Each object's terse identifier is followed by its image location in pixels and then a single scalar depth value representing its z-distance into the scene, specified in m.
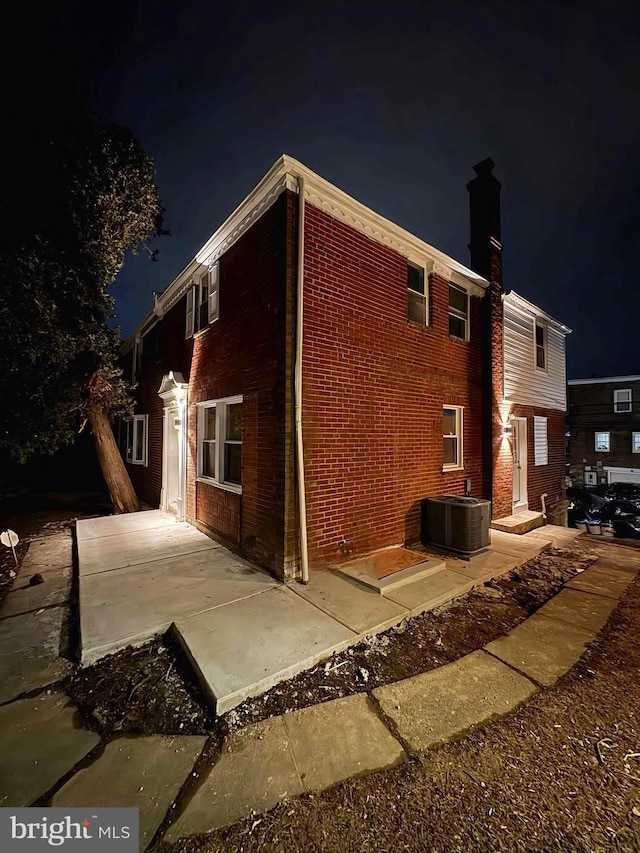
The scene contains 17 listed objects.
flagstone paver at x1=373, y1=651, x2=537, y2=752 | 2.49
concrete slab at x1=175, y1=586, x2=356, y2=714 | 2.83
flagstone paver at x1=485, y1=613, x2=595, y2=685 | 3.17
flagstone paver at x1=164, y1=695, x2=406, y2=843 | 1.95
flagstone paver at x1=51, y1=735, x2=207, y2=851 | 1.97
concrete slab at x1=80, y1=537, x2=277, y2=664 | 3.58
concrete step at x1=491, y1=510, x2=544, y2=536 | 7.66
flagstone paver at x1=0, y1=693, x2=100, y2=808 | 2.06
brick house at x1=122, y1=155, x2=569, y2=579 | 5.02
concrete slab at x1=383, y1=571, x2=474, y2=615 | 4.23
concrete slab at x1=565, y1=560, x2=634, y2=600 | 4.85
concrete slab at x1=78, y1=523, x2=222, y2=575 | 5.50
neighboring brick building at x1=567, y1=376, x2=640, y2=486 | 24.16
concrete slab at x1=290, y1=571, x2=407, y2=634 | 3.78
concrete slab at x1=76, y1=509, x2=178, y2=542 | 7.23
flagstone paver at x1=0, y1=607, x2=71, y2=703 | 3.04
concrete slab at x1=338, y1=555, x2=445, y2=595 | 4.58
